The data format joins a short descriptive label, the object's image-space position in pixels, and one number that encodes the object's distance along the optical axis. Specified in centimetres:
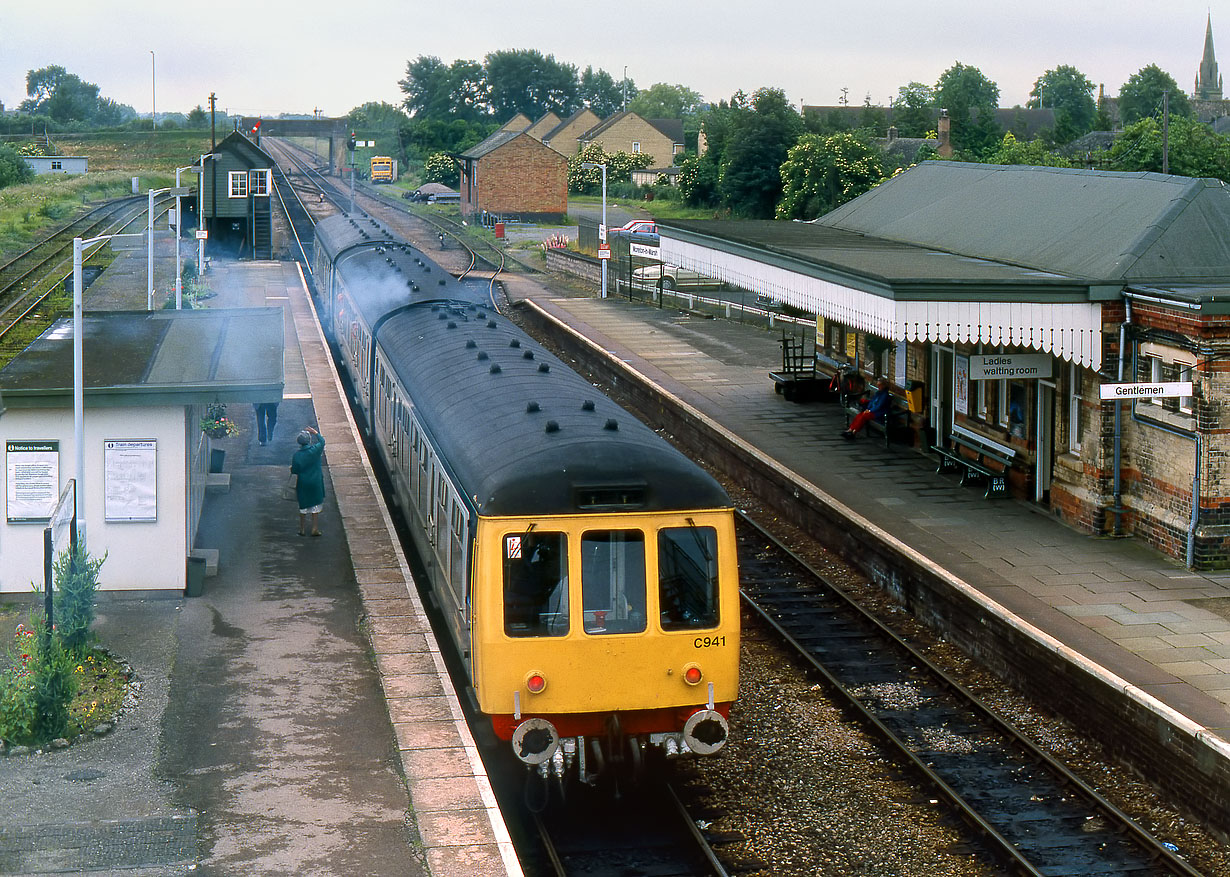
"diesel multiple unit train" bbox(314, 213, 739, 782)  909
